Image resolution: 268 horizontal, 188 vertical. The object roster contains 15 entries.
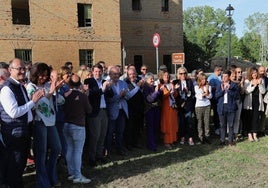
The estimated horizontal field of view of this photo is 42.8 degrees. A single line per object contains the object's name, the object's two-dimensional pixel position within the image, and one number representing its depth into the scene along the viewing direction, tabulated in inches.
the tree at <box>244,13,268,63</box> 2797.7
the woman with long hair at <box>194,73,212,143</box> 331.0
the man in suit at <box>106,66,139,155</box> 284.2
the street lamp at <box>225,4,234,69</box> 640.4
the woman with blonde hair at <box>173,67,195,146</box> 330.0
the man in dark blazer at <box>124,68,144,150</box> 309.6
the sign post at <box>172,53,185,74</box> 545.1
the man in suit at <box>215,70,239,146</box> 325.4
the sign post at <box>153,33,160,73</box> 521.2
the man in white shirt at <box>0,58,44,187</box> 176.7
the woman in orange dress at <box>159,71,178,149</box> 320.2
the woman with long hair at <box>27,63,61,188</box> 197.9
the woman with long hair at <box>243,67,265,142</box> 346.3
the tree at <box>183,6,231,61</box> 2637.8
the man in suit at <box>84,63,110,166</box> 260.4
